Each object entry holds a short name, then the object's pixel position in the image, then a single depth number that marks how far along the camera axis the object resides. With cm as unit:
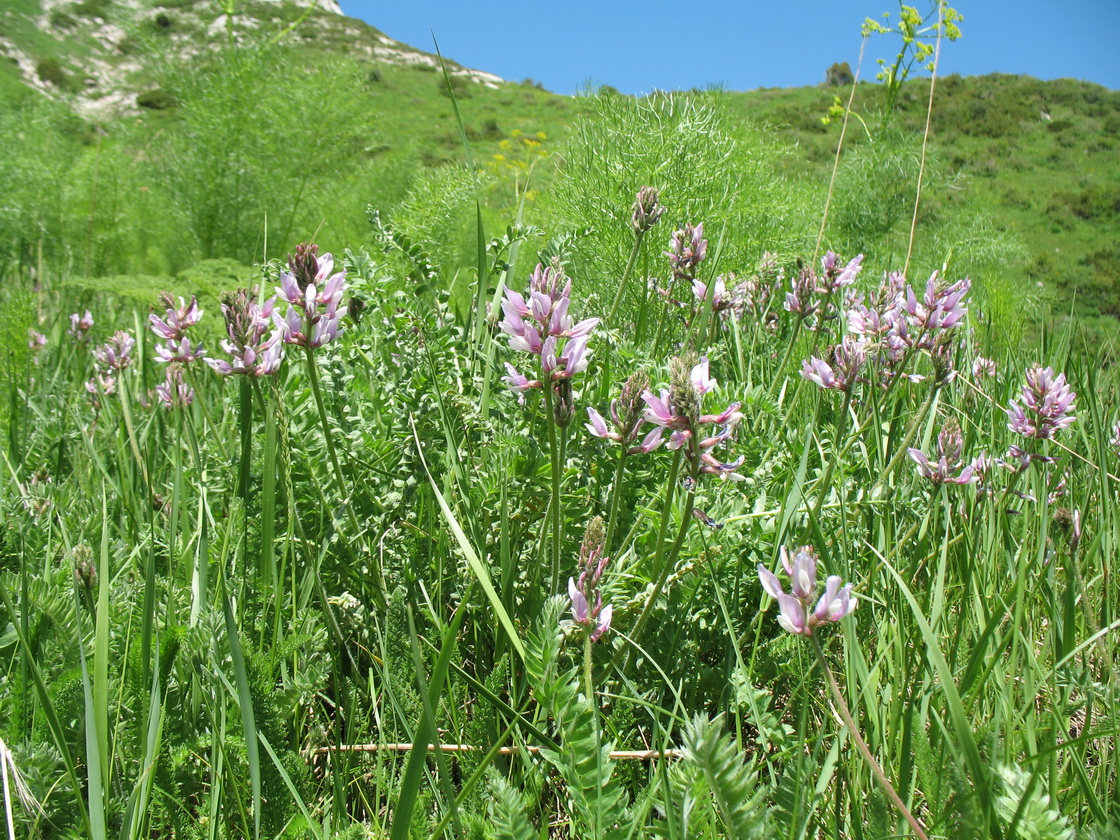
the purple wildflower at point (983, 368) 87
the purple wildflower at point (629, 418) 43
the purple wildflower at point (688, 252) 70
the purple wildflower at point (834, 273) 73
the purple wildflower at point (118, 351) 79
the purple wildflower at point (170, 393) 72
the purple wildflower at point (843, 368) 54
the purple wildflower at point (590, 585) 42
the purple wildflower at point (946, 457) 55
